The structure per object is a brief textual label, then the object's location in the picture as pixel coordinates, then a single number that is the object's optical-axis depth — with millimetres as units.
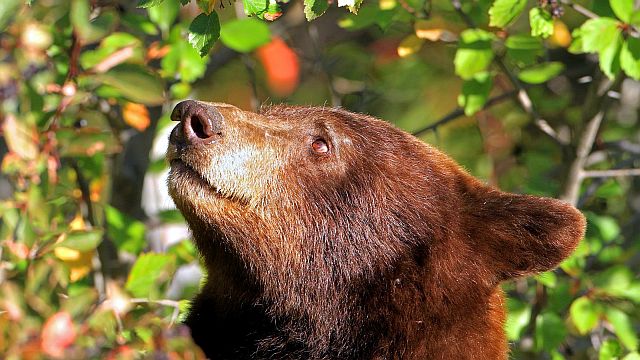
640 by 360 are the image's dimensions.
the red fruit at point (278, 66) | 14734
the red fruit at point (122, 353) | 6941
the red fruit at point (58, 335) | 7074
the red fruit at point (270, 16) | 6219
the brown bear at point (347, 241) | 7238
